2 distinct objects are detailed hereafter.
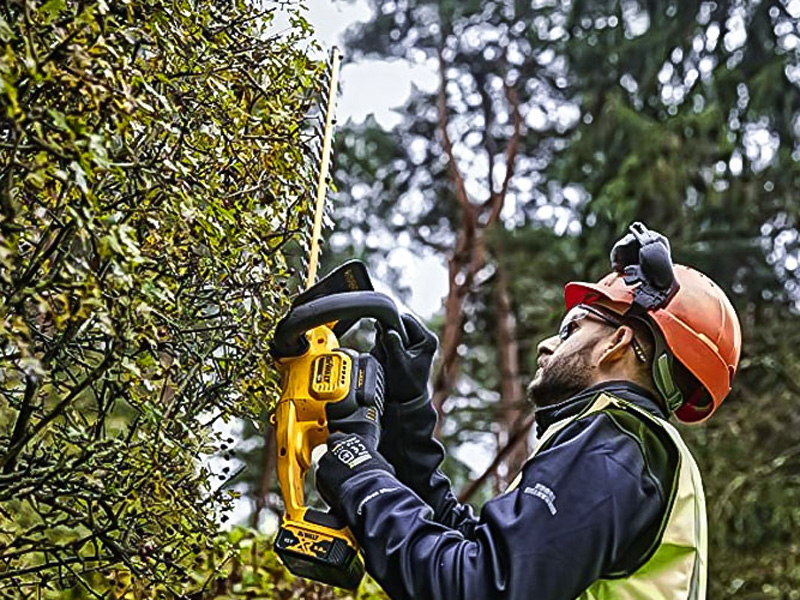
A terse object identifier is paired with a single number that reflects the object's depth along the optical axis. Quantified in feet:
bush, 5.77
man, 7.63
